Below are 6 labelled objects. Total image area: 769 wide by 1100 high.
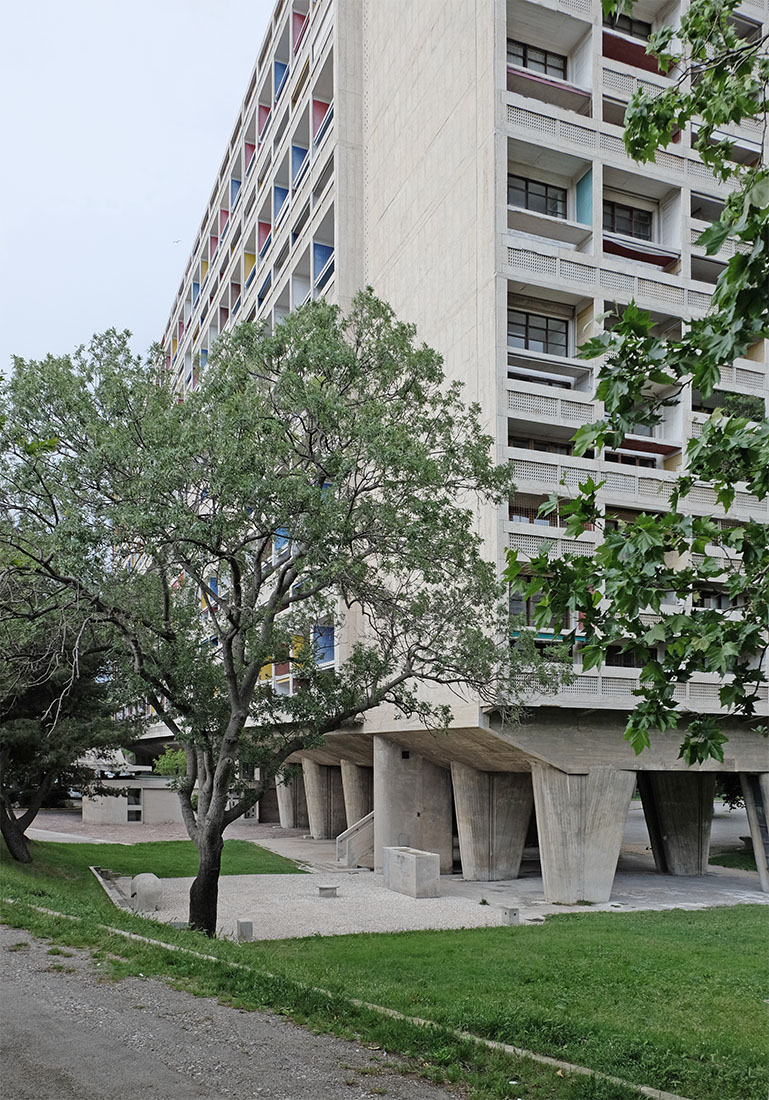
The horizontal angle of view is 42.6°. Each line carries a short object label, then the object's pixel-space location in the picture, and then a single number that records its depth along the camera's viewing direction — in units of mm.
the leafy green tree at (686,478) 6027
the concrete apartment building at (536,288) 25266
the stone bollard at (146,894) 23766
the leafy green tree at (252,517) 14570
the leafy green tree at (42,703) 16859
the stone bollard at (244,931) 18688
